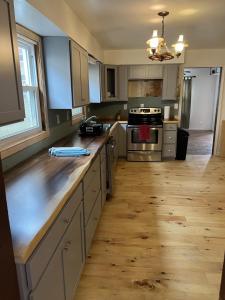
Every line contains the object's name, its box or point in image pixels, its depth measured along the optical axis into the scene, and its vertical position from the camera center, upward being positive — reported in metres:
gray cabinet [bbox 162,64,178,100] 4.91 +0.28
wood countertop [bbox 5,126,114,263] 0.97 -0.59
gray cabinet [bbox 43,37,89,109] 2.54 +0.28
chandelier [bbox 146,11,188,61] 2.73 +0.60
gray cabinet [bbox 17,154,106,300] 0.95 -0.86
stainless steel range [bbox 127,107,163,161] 4.78 -0.87
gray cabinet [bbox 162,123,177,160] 4.85 -0.98
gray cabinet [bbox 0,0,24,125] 1.19 +0.14
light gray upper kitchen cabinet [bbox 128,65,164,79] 4.96 +0.50
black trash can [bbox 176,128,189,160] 4.96 -1.06
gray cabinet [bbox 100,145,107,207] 2.80 -1.01
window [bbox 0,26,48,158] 2.20 +0.04
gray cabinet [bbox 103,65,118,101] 4.89 +0.26
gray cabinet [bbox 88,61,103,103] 4.40 +0.25
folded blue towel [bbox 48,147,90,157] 2.22 -0.55
